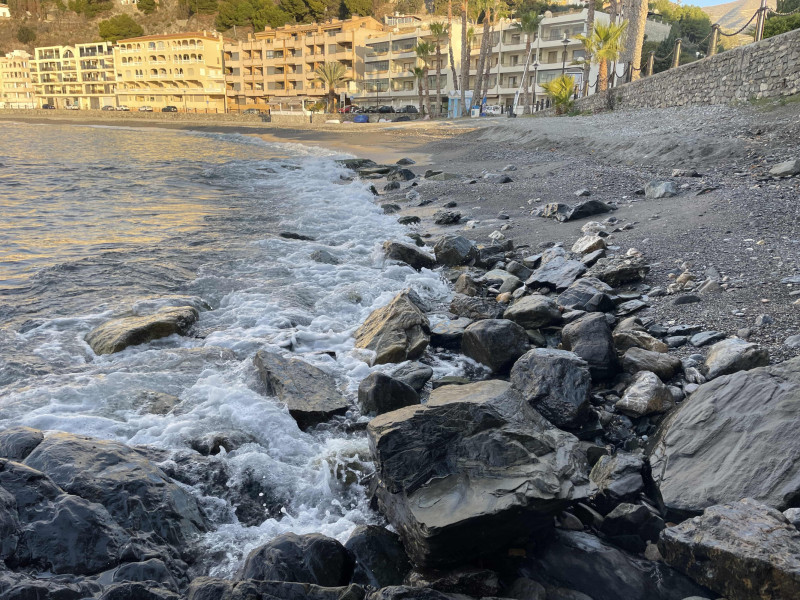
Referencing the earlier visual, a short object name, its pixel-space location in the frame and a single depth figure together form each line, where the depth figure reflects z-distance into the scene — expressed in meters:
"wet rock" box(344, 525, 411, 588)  2.92
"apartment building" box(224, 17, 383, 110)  81.50
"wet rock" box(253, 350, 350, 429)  4.58
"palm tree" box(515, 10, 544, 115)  52.94
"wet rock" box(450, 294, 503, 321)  6.50
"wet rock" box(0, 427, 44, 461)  3.58
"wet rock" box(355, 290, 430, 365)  5.59
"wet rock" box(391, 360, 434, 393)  4.96
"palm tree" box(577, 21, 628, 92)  29.59
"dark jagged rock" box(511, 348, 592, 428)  4.12
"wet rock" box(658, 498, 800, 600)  2.34
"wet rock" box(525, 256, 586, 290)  6.73
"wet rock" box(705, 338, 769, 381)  4.03
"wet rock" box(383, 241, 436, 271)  8.90
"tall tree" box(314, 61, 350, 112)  77.75
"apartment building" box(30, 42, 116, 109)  107.25
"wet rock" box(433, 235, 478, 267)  8.69
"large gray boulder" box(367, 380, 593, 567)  2.83
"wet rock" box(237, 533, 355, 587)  2.79
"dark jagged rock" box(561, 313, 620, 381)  4.64
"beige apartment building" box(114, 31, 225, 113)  94.62
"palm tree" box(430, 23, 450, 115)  58.53
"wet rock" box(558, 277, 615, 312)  5.84
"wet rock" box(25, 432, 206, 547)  3.19
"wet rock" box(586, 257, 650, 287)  6.44
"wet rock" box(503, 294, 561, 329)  5.71
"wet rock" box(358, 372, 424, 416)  4.58
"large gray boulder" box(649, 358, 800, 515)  2.94
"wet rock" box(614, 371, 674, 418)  4.03
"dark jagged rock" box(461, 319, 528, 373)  5.18
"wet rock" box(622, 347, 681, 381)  4.38
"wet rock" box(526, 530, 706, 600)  2.70
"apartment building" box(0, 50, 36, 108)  119.25
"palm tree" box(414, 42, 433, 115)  63.59
